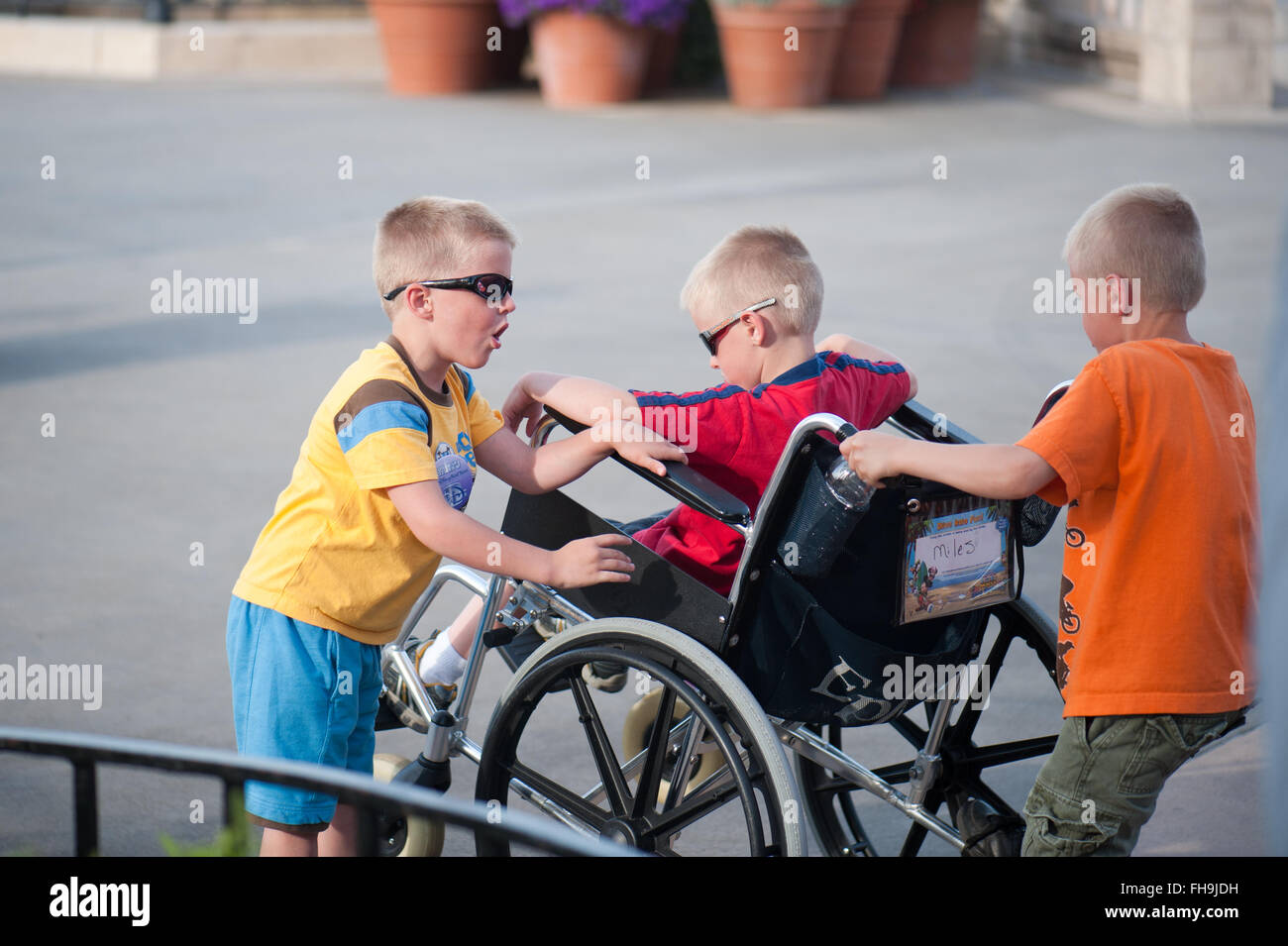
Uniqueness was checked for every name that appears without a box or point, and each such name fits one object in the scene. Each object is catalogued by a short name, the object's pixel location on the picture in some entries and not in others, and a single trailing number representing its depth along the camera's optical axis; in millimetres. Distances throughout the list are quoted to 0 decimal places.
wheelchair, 4699
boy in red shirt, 5184
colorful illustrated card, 4867
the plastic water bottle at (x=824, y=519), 4641
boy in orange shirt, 4473
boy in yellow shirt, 4984
